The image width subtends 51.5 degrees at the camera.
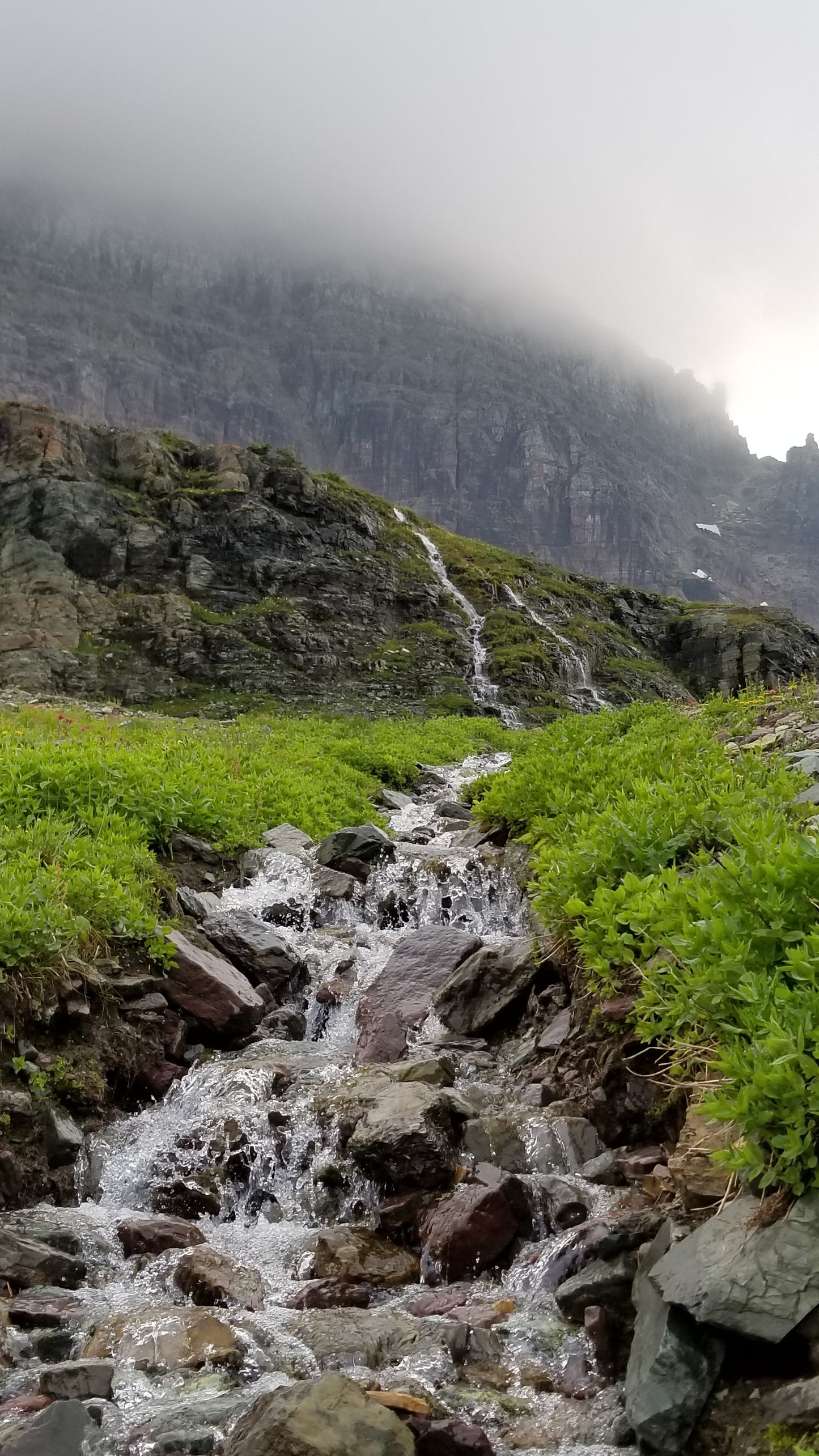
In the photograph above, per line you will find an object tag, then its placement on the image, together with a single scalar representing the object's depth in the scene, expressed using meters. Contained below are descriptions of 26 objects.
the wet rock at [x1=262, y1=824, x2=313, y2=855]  14.19
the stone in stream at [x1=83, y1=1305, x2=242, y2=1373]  4.79
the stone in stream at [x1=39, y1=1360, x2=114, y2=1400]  4.42
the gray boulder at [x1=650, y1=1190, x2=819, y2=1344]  3.50
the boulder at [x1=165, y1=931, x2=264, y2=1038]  8.77
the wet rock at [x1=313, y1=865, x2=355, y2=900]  12.83
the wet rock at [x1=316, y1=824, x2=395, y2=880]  13.77
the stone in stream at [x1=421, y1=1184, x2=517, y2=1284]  5.59
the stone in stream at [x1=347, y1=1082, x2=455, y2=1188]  6.31
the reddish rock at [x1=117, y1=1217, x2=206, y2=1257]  6.02
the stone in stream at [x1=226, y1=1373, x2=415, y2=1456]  3.67
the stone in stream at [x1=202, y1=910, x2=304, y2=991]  10.31
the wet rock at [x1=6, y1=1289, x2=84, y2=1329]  5.08
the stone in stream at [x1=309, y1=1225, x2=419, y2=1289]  5.67
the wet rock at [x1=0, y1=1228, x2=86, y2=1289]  5.55
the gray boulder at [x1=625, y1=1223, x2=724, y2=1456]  3.65
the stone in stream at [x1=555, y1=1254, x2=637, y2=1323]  4.68
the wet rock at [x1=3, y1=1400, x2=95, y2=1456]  3.85
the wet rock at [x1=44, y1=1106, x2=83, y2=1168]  6.80
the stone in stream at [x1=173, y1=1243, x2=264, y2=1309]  5.40
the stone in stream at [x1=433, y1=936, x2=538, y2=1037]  8.71
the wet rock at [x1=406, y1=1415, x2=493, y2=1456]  3.92
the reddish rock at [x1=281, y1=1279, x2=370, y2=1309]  5.39
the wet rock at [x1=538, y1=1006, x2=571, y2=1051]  7.46
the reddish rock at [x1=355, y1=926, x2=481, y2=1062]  8.95
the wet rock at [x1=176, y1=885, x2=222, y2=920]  10.83
